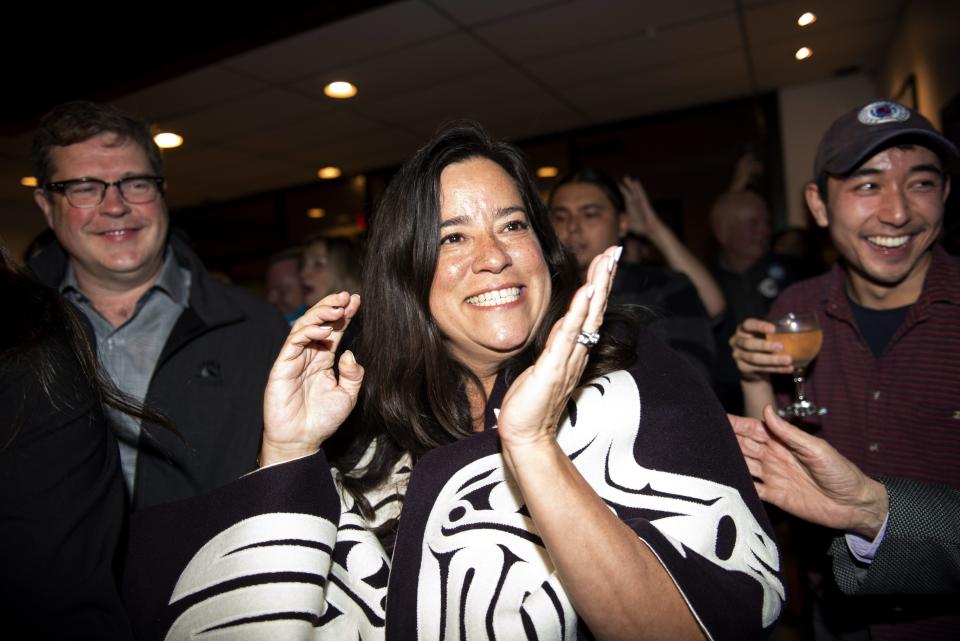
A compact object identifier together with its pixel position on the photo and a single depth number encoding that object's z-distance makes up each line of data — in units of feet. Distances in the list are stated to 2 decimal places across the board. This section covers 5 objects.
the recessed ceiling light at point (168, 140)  17.65
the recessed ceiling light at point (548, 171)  22.28
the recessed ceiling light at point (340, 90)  14.87
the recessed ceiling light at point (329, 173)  23.47
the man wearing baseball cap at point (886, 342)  4.82
